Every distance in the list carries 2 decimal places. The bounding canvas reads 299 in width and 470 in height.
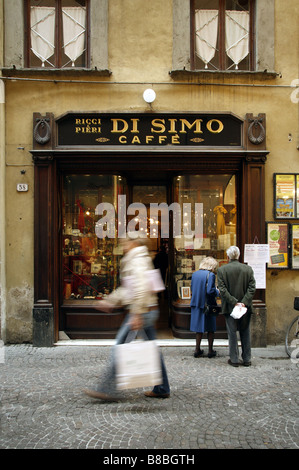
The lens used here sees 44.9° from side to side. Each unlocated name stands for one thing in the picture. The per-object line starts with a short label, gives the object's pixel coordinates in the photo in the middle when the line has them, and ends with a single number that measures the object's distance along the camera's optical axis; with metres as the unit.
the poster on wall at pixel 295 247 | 6.91
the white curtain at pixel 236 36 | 7.20
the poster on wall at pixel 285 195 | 6.92
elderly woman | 6.00
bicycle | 6.23
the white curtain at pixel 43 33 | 7.05
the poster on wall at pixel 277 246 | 6.88
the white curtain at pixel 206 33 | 7.14
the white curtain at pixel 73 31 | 7.07
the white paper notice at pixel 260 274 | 6.78
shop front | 6.83
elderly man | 5.72
